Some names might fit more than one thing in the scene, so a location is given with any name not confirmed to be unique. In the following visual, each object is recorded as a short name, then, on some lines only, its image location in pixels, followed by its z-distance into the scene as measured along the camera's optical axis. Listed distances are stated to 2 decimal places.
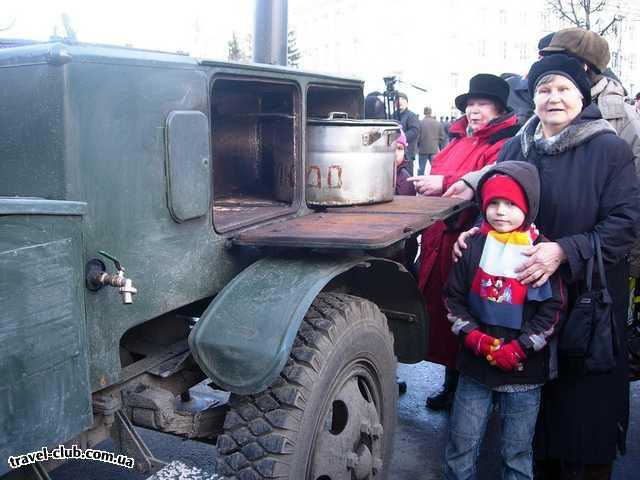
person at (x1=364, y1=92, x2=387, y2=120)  4.86
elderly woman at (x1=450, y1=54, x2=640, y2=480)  2.63
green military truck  1.59
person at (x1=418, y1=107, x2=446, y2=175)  15.66
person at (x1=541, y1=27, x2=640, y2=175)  3.07
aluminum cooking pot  2.93
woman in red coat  3.71
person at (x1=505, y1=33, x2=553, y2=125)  4.42
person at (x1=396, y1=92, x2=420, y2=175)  11.48
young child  2.65
